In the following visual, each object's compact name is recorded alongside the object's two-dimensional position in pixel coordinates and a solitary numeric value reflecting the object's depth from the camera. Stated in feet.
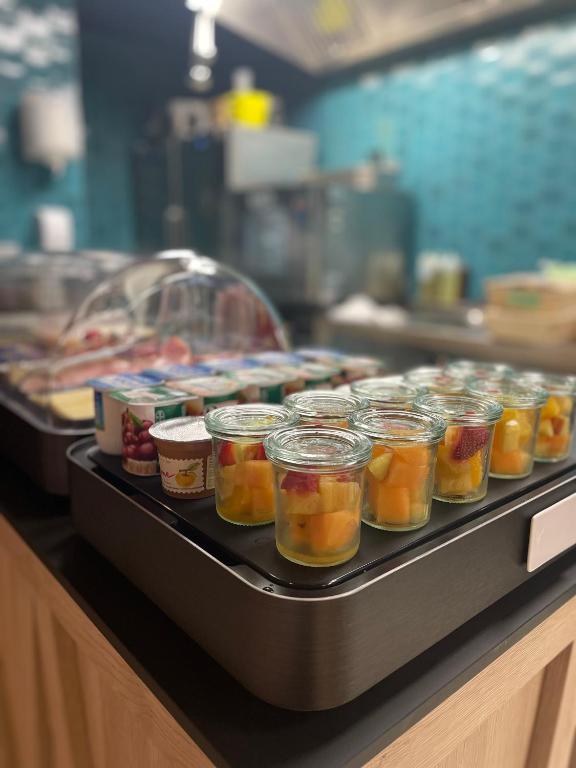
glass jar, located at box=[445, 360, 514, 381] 3.18
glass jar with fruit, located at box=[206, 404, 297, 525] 2.16
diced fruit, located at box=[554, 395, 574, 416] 2.84
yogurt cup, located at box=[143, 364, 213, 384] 3.12
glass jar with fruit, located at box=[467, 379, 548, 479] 2.56
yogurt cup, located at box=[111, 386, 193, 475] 2.59
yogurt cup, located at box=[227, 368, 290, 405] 2.95
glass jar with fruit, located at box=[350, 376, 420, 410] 2.59
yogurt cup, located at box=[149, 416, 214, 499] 2.36
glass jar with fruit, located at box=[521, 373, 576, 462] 2.81
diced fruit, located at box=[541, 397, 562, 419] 2.81
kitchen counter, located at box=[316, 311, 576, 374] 7.88
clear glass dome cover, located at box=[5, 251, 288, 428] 3.99
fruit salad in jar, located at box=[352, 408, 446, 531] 2.11
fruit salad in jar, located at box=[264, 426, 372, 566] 1.90
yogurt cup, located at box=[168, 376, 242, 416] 2.78
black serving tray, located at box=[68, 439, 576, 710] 1.80
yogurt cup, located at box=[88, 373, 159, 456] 2.77
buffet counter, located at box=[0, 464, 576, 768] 1.81
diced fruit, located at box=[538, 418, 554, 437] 2.81
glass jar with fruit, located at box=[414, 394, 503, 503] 2.32
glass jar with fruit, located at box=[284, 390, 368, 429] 2.42
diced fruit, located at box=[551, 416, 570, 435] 2.81
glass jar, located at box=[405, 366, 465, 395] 2.84
